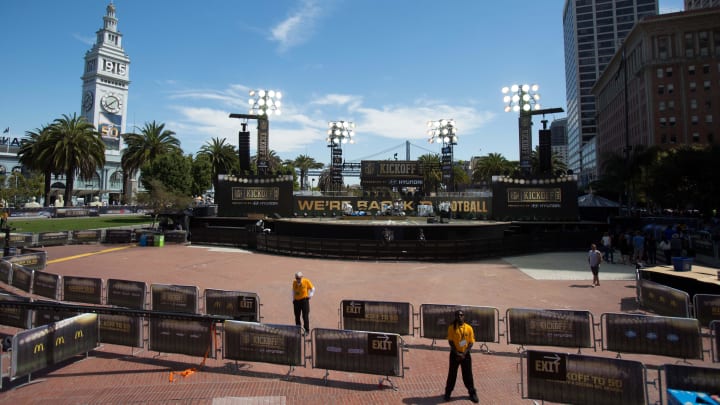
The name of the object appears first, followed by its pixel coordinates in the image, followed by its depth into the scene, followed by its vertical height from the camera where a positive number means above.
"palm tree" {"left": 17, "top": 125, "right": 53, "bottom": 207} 51.01 +8.55
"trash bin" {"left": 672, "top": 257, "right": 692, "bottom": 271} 12.54 -1.79
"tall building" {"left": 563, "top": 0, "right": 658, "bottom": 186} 145.75 +70.63
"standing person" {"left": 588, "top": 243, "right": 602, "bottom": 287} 14.95 -2.01
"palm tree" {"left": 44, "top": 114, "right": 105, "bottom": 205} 50.53 +9.47
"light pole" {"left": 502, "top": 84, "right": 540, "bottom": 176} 33.75 +8.86
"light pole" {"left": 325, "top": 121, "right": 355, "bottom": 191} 43.23 +8.74
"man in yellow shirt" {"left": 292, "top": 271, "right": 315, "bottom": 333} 9.84 -2.21
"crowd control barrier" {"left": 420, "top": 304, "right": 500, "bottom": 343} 8.98 -2.68
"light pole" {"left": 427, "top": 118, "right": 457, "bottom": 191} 40.53 +8.48
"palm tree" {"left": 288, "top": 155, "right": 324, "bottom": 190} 94.51 +13.06
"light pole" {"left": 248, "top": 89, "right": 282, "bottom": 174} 38.22 +10.80
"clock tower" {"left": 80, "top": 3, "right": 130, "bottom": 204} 119.00 +44.48
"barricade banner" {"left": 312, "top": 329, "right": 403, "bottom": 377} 7.28 -2.82
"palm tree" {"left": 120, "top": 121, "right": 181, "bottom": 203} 59.66 +11.13
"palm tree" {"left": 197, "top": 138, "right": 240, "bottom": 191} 67.00 +10.65
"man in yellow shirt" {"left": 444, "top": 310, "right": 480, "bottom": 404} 6.47 -2.51
